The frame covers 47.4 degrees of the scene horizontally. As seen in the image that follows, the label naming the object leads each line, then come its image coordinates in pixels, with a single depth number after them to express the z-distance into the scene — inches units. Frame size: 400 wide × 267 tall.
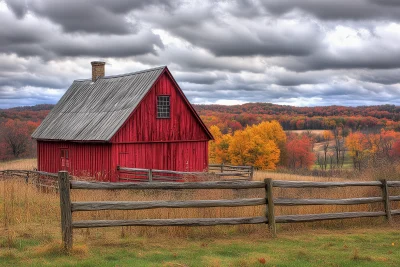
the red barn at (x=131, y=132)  978.1
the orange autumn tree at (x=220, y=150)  3139.0
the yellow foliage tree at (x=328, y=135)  5802.2
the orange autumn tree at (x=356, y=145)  4087.8
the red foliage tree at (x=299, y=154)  3737.7
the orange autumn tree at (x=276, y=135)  3343.0
